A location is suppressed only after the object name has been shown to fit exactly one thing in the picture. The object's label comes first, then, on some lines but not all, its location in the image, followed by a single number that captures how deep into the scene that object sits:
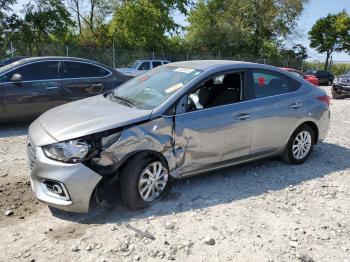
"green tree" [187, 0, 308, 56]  37.34
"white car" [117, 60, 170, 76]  19.59
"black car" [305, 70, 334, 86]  28.88
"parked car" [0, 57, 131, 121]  7.57
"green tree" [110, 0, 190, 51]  27.70
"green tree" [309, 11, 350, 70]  37.53
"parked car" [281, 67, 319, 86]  24.17
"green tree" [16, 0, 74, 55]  22.72
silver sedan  3.79
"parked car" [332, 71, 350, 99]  15.91
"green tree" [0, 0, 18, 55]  21.89
